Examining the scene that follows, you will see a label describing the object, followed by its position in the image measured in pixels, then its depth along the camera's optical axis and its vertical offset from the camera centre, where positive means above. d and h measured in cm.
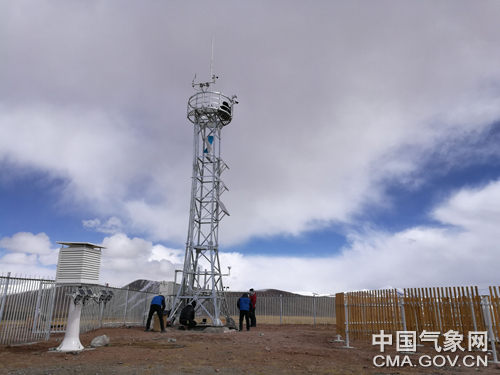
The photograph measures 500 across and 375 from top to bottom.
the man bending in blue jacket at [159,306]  1644 -40
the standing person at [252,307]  2098 -53
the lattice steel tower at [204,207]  2091 +510
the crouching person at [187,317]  1870 -97
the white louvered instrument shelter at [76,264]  1241 +100
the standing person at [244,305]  1825 -38
